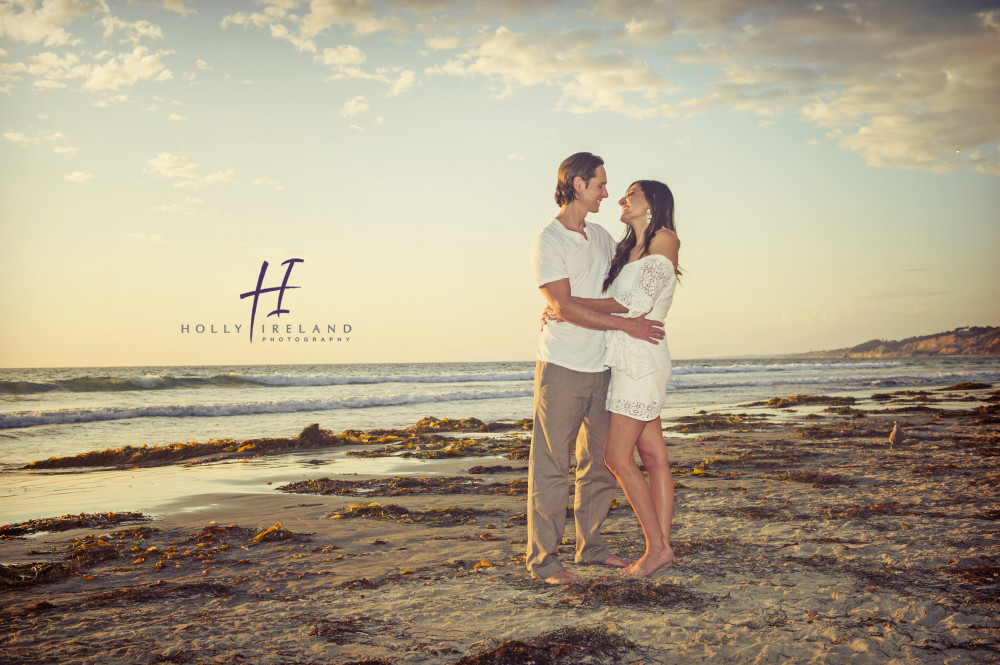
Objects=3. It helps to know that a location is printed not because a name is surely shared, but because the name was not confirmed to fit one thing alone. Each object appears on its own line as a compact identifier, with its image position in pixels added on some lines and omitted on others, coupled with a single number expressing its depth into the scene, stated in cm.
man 370
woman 376
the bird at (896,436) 980
